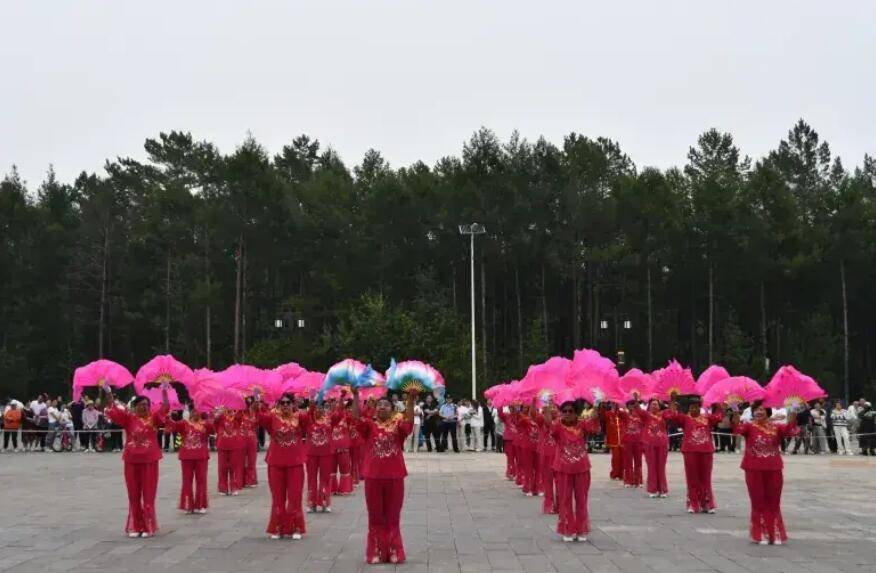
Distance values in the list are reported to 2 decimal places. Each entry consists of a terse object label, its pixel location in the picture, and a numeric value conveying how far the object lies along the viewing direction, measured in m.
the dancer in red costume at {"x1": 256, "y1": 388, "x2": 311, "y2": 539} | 13.54
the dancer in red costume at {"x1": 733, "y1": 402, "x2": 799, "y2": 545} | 13.06
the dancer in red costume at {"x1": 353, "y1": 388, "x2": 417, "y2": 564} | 11.62
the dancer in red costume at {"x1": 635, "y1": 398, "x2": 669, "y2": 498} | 18.58
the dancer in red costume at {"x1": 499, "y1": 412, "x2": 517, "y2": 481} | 21.44
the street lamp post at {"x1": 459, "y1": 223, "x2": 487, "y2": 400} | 40.15
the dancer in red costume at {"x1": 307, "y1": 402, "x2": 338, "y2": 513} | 16.64
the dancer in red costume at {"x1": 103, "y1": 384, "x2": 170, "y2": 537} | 13.81
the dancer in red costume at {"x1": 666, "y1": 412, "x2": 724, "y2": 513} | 16.31
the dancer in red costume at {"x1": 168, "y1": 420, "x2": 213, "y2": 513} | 16.33
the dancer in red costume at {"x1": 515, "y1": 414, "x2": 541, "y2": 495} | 19.31
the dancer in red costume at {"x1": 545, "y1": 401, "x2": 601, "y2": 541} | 13.18
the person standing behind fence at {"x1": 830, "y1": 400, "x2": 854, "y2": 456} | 31.70
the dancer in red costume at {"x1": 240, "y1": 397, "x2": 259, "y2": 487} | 18.69
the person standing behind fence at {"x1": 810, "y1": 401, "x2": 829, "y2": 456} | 32.34
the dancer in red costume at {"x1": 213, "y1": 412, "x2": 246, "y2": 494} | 18.17
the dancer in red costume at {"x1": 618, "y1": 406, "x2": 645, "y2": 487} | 19.84
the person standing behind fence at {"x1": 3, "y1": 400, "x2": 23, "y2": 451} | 34.22
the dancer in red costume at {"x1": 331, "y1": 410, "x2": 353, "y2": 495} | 17.97
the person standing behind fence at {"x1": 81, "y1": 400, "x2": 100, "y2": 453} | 34.17
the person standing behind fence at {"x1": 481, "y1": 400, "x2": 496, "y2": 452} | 34.86
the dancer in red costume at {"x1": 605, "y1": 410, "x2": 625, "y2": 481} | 22.36
